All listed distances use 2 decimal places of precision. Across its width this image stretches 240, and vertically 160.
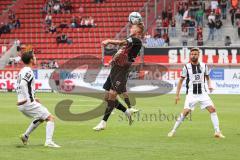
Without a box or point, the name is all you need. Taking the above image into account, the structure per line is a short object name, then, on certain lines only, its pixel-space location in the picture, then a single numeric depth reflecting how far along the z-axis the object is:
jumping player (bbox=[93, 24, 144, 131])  16.77
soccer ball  16.17
